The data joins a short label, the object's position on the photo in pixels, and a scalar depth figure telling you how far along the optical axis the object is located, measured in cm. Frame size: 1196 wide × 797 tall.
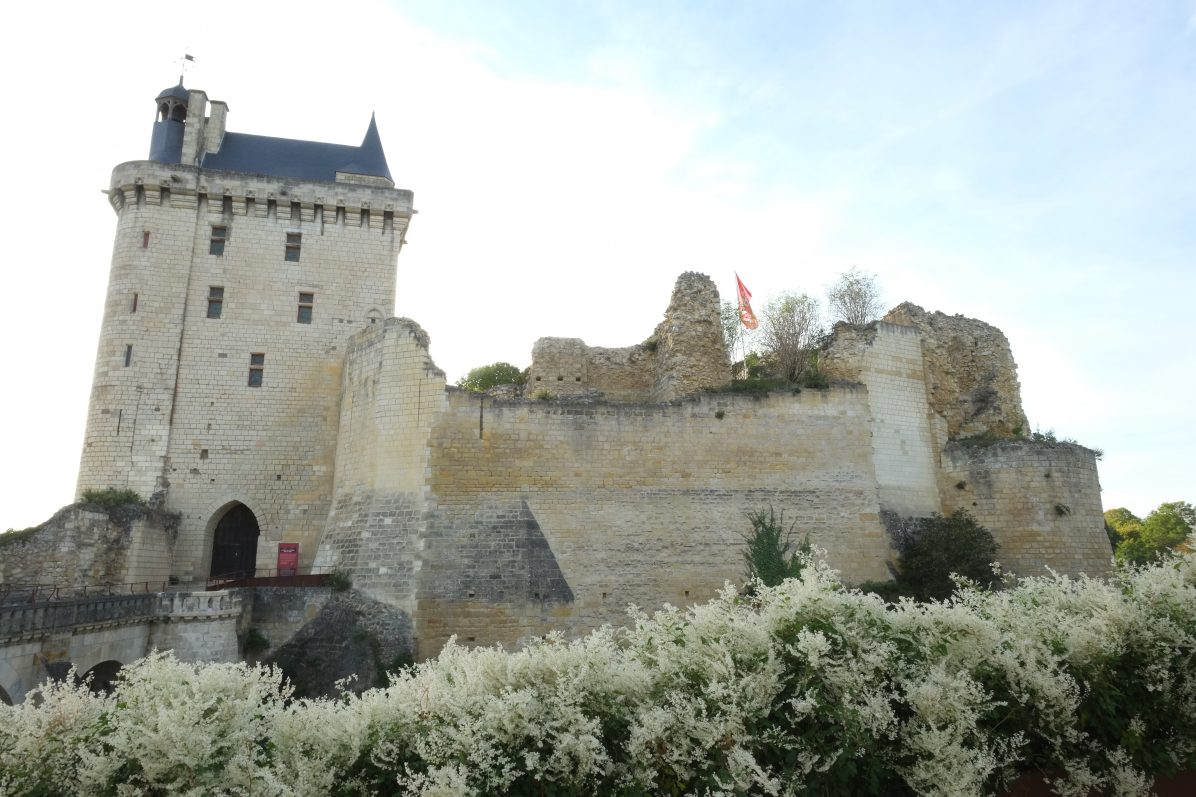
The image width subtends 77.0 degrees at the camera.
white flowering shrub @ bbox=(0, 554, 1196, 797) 482
